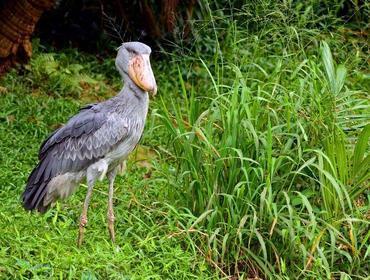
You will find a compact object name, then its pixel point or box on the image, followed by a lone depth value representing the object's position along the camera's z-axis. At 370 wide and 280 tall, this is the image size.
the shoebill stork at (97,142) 9.78
